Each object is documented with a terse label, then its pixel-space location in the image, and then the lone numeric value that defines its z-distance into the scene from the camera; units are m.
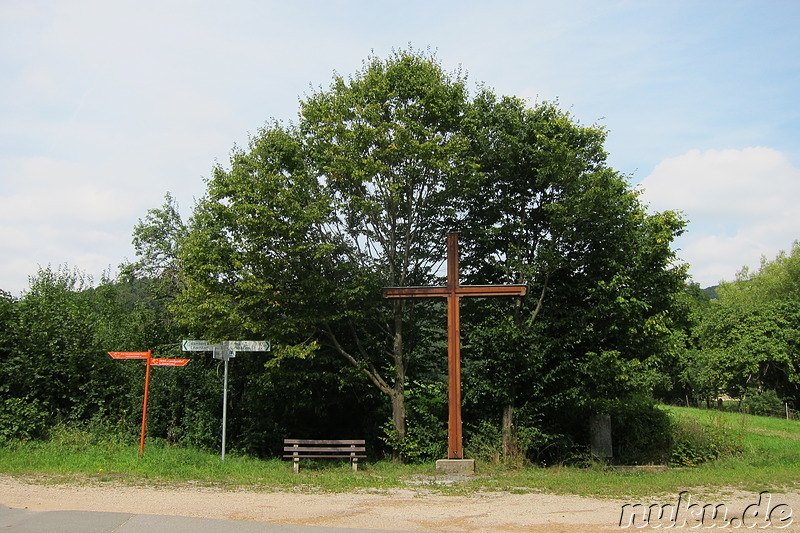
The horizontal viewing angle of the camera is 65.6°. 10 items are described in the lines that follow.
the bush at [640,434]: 17.47
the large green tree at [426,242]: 15.12
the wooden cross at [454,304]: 13.25
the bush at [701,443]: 16.91
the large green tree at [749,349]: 39.72
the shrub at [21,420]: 16.59
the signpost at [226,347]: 14.45
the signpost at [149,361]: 14.23
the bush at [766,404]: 38.53
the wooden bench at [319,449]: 13.95
